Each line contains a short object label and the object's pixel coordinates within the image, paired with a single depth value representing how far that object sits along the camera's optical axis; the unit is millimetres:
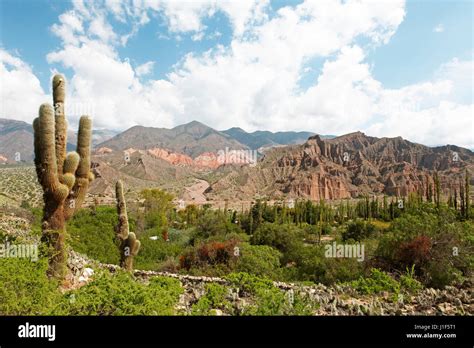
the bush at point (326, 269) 9609
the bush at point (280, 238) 15241
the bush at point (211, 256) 11966
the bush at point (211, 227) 20609
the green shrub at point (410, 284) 5445
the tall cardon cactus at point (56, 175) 5094
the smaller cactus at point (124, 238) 8055
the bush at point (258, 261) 10961
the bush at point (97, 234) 14053
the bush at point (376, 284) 5336
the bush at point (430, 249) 7094
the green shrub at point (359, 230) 19406
